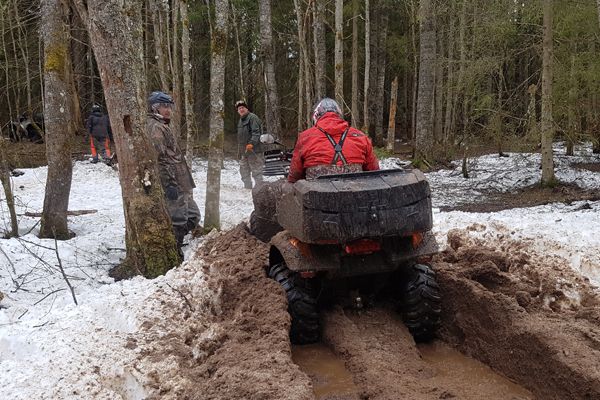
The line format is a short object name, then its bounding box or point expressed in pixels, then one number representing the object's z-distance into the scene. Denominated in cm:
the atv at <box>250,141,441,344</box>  388
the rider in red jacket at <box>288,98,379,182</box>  500
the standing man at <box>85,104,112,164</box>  1804
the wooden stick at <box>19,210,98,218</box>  991
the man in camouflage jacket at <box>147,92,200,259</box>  746
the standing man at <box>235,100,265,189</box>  1294
